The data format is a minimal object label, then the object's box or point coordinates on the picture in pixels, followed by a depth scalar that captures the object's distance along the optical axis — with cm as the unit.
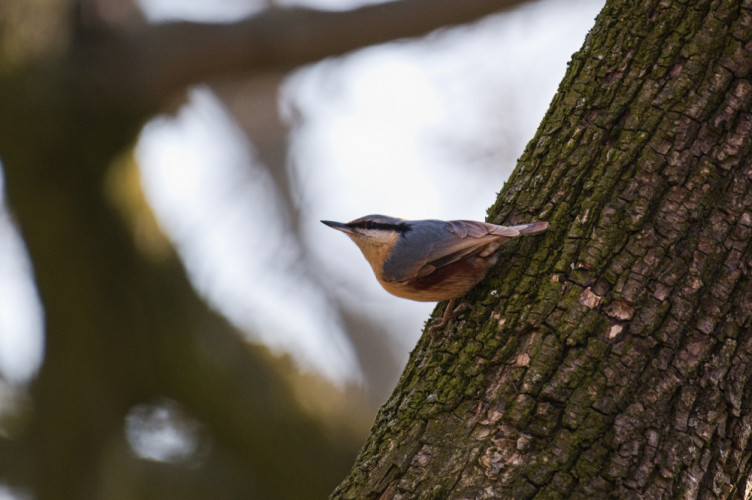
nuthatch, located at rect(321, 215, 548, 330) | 516
